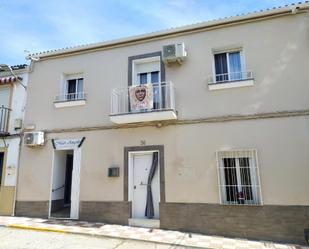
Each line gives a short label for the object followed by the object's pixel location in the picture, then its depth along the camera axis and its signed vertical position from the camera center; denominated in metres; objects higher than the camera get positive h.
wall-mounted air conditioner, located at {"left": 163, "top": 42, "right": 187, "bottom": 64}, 9.28 +4.52
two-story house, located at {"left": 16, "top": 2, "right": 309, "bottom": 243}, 8.00 +1.77
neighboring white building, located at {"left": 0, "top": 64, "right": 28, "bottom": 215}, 10.62 +2.50
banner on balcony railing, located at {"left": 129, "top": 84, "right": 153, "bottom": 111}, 9.14 +2.94
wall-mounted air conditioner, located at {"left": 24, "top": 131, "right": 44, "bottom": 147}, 10.45 +1.77
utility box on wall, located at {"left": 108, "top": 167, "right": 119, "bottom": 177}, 9.48 +0.36
